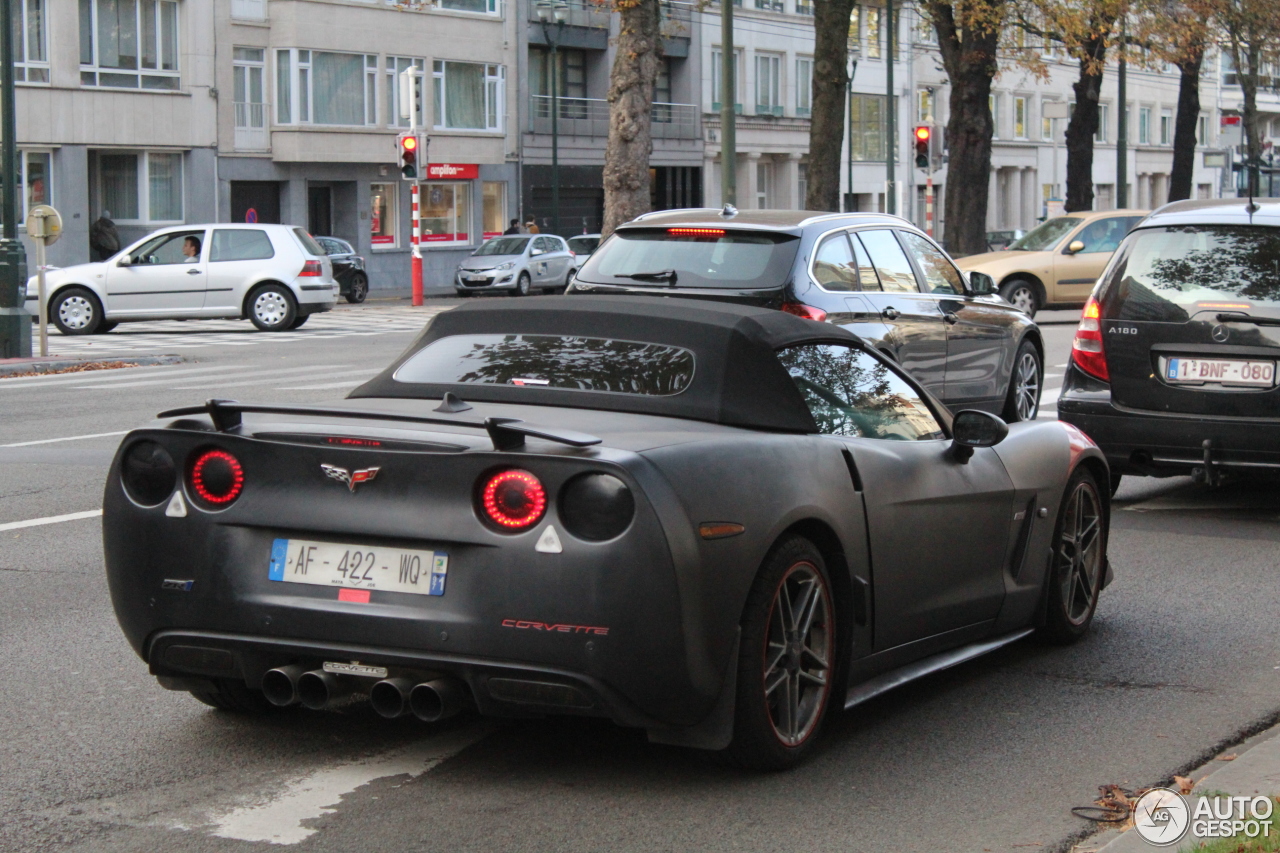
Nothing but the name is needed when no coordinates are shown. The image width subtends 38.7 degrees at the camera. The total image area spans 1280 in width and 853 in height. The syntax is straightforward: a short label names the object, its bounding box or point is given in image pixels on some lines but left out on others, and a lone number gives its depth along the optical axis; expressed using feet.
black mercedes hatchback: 31.35
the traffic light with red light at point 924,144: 118.42
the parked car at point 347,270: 134.21
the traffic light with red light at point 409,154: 117.08
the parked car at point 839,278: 36.68
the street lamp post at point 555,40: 177.47
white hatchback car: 88.69
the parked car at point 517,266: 138.92
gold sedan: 92.99
